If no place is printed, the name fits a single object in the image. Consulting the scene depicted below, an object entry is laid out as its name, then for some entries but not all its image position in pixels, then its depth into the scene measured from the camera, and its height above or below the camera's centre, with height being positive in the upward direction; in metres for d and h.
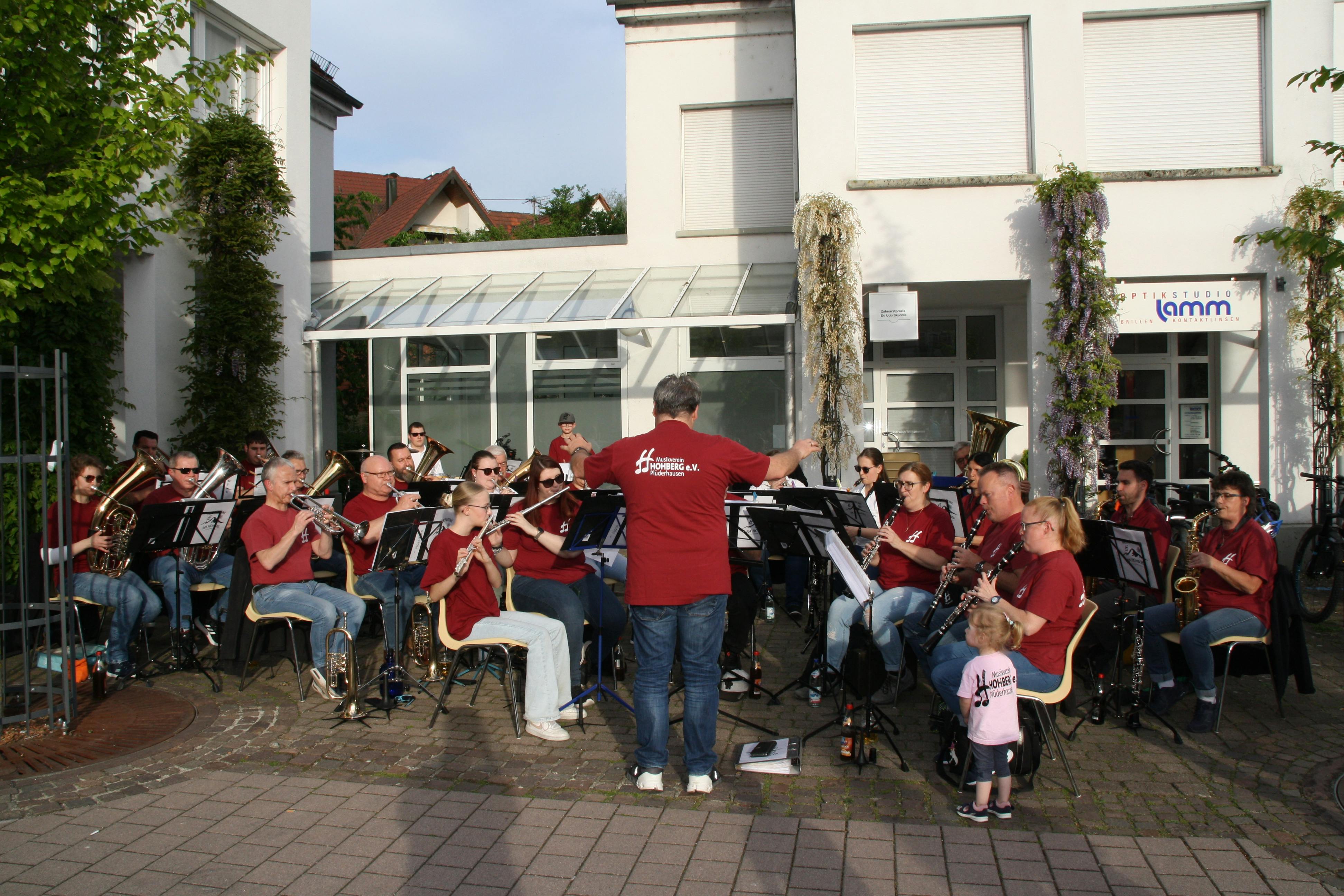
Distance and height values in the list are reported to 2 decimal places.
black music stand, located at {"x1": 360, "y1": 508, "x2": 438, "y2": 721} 6.00 -0.73
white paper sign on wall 11.05 +1.38
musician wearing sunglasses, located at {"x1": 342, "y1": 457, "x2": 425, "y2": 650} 6.83 -0.76
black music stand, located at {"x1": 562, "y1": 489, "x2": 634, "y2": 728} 5.42 -0.53
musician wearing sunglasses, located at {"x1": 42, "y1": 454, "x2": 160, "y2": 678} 6.52 -0.98
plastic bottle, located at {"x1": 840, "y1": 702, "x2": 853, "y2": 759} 4.92 -1.59
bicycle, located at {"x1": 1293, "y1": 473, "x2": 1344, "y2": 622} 8.84 -1.26
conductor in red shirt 4.45 -0.57
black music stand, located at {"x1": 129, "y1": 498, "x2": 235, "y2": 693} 6.36 -0.62
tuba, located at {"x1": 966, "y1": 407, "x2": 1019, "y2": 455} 8.52 +0.00
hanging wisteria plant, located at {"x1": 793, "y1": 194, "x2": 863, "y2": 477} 10.71 +1.31
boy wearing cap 11.02 -0.06
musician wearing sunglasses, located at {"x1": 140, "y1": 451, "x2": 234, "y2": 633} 7.11 -1.00
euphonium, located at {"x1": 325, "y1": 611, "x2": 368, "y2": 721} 5.68 -1.50
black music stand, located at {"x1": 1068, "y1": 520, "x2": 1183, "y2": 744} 5.51 -0.83
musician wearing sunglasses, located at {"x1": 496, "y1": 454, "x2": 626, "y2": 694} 6.12 -0.93
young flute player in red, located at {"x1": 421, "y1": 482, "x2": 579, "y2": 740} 5.52 -0.99
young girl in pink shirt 4.22 -1.24
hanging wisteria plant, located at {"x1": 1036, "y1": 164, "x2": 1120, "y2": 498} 10.25 +1.14
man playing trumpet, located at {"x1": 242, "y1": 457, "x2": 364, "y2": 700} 6.19 -0.83
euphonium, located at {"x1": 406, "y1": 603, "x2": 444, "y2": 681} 6.61 -1.44
